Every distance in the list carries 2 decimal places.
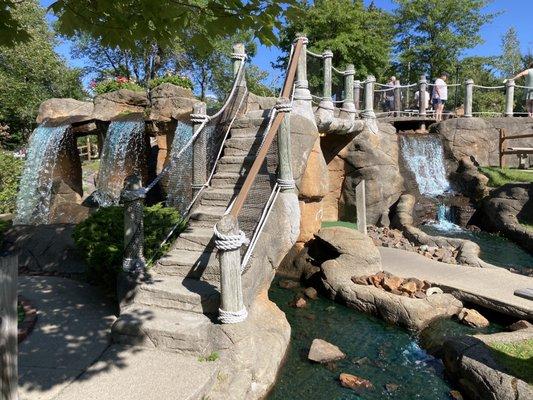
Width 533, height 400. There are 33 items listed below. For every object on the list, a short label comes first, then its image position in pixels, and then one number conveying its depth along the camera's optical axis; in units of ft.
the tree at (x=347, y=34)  81.87
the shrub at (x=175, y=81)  40.96
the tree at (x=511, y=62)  144.66
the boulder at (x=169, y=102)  37.45
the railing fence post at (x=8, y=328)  8.92
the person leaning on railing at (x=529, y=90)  53.67
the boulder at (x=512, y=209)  42.14
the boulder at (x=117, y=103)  40.29
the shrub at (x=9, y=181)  41.81
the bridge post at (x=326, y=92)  34.37
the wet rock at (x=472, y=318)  23.32
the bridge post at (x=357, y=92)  49.70
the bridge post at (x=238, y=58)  29.33
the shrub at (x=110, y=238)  21.13
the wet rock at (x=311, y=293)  27.40
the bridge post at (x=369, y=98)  45.88
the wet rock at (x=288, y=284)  29.45
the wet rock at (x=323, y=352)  19.27
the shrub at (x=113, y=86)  43.42
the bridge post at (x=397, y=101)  57.86
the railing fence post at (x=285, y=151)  21.08
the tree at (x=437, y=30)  86.84
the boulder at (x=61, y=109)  42.37
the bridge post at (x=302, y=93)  27.25
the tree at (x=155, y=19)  10.74
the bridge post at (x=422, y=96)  57.03
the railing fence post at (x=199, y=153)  23.58
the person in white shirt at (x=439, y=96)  56.44
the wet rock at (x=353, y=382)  17.50
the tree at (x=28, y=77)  72.79
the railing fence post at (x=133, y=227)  18.49
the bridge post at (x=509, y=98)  58.29
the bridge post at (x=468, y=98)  57.68
